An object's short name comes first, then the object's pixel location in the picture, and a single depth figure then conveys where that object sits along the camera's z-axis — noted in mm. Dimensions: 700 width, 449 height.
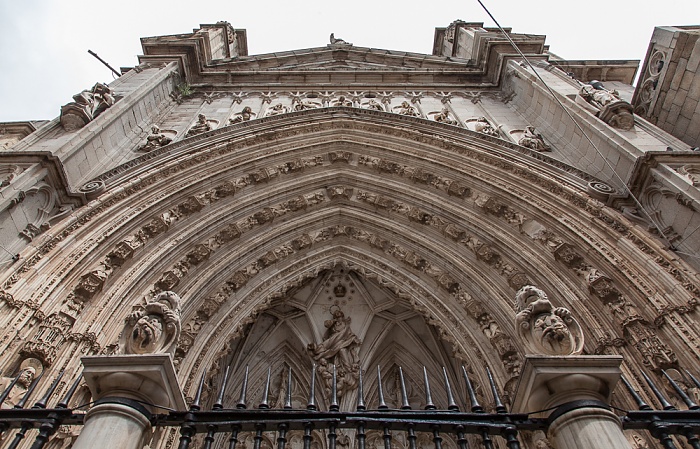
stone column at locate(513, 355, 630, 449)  3203
